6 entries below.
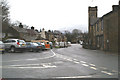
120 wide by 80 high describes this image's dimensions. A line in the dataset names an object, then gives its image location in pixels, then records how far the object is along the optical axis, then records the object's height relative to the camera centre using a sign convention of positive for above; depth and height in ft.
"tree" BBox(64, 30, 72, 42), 428.15 +12.05
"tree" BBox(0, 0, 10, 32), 127.54 +21.25
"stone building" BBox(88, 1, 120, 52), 90.83 +5.79
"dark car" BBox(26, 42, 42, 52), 77.34 -3.15
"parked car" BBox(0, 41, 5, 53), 58.49 -2.43
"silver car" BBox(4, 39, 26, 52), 66.67 -1.90
